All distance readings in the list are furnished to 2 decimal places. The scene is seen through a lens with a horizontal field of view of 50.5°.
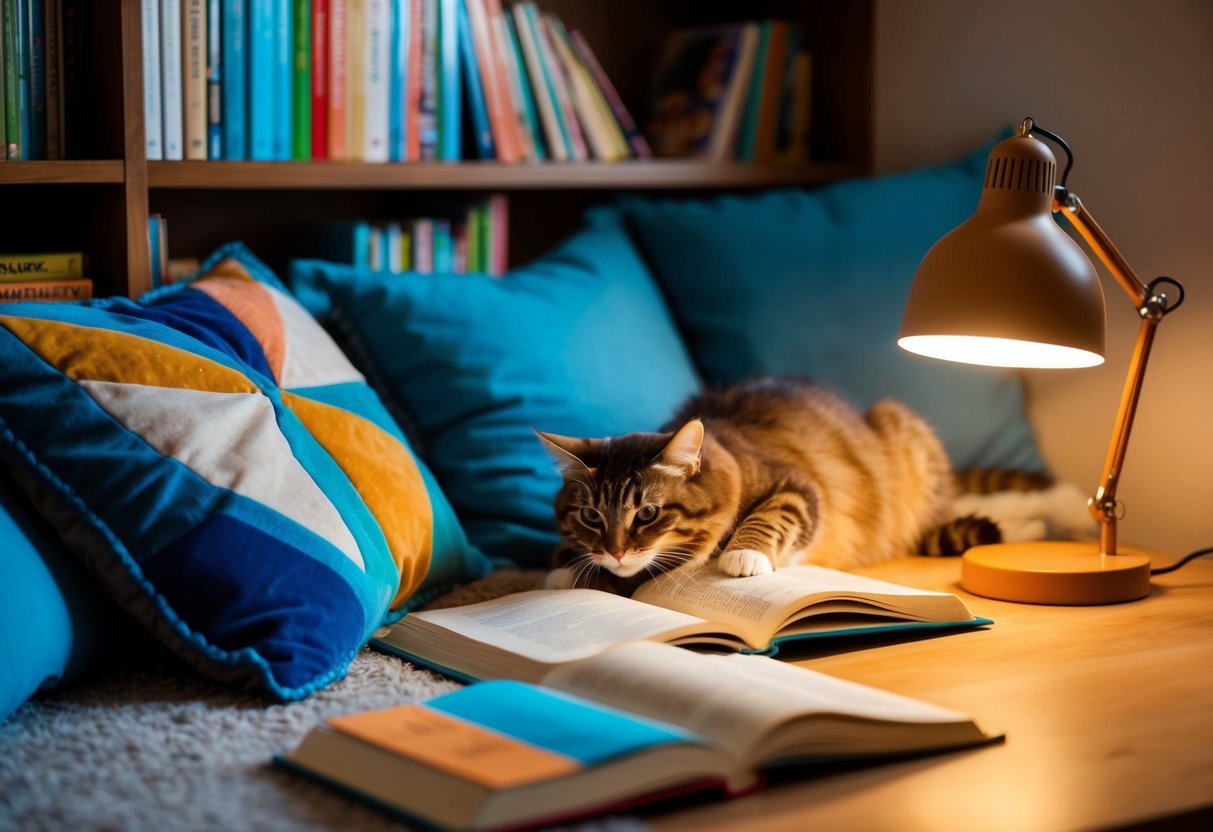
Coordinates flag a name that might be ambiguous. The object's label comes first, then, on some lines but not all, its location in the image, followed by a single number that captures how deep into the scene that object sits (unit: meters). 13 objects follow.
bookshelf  1.78
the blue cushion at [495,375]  1.85
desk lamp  1.42
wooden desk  1.03
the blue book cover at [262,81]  1.95
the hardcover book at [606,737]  0.98
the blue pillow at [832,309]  2.12
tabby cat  1.62
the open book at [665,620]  1.35
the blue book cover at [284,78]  1.97
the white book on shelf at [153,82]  1.82
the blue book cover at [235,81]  1.92
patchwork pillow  1.28
